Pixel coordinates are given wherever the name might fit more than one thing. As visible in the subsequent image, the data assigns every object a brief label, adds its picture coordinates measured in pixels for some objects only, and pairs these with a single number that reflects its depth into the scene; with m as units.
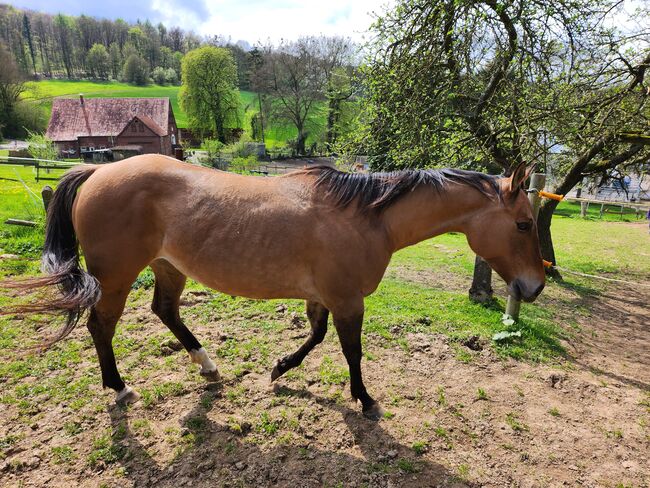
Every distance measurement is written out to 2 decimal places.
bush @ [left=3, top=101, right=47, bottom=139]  45.78
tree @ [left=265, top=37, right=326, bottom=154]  40.38
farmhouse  41.31
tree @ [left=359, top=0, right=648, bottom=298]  5.09
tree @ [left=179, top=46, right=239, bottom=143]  45.53
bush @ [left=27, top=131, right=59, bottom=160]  25.41
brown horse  2.74
